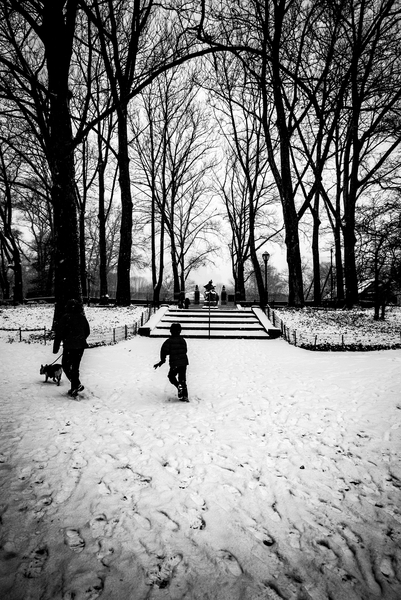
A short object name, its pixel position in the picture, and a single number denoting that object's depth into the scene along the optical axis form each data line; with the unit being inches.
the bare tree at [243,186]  716.4
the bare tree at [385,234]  443.8
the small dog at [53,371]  259.4
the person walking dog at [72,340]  235.3
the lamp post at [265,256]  733.2
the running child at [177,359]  240.7
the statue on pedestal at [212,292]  797.4
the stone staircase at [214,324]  533.6
